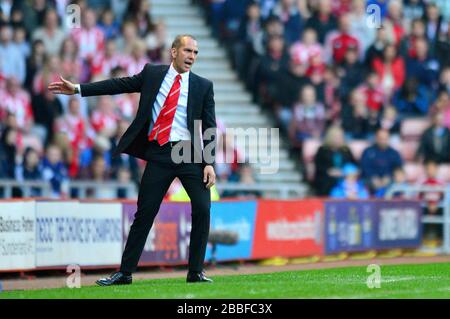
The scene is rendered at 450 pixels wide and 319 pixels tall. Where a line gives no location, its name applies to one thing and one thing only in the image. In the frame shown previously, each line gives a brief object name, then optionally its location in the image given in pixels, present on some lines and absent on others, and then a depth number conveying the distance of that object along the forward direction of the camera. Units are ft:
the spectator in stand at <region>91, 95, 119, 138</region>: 68.03
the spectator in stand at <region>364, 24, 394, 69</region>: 83.20
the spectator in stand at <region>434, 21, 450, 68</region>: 86.69
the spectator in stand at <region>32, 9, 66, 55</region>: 69.56
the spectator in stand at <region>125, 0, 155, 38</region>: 76.38
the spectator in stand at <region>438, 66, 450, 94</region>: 84.23
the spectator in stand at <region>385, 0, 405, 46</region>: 86.89
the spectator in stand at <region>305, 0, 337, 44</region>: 82.17
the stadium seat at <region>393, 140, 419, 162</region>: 81.41
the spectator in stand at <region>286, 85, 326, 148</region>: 77.71
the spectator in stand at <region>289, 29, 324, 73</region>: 80.43
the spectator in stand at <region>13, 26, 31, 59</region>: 67.82
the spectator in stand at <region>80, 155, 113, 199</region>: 63.98
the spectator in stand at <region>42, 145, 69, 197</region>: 61.93
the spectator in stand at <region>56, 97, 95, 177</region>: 65.46
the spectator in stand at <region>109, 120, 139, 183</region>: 66.64
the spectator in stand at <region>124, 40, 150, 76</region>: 72.02
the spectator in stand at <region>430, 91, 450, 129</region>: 80.18
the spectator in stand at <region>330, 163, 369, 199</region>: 75.00
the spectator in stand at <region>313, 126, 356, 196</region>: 75.00
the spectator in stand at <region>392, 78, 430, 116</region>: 82.84
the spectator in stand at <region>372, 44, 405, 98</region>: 83.15
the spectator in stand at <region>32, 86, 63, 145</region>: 66.44
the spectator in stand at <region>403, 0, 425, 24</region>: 90.22
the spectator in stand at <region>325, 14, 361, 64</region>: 82.23
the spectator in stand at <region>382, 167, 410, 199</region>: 77.00
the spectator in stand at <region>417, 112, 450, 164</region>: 78.59
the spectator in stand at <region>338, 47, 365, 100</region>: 81.51
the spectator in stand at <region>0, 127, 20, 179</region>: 62.08
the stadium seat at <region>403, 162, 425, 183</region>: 79.66
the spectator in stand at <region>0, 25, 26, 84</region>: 67.05
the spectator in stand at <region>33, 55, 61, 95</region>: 67.31
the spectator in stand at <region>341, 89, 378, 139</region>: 79.41
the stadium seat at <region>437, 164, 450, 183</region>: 78.89
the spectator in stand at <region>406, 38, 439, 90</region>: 84.12
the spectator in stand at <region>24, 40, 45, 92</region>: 67.77
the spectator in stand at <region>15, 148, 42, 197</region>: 61.98
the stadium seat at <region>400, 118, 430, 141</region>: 81.76
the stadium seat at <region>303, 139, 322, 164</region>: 77.97
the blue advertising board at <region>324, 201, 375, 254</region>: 70.54
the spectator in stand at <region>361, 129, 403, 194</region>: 76.54
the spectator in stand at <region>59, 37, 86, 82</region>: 68.03
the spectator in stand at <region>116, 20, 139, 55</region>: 73.41
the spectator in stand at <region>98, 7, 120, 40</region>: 73.51
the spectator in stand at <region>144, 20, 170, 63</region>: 74.74
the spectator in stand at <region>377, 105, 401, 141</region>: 80.23
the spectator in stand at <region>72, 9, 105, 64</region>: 71.26
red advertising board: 66.69
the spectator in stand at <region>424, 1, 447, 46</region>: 88.17
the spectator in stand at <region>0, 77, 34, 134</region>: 65.00
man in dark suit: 42.42
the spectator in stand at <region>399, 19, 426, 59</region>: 84.91
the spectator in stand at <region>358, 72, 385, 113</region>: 81.10
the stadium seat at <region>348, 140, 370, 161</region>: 78.28
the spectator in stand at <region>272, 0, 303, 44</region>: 82.12
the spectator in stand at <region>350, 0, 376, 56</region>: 84.17
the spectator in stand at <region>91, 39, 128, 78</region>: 70.28
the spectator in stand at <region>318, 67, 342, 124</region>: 79.05
